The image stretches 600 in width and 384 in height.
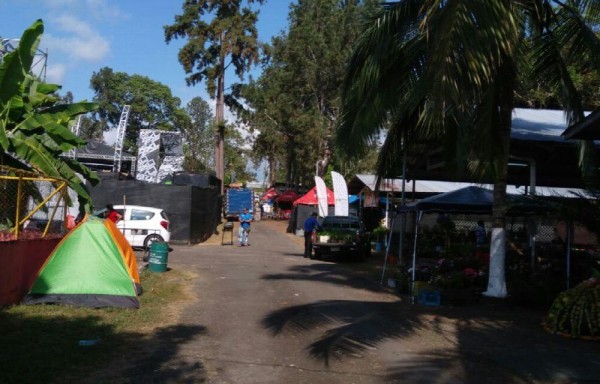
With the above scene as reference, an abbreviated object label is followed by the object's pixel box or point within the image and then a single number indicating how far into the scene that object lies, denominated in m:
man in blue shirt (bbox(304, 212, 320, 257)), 21.69
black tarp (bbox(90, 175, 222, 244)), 25.56
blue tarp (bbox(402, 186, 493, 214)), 13.22
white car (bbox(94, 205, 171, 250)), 21.25
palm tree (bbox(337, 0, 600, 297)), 9.91
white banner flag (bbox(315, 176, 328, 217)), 29.73
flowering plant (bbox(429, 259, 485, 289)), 12.13
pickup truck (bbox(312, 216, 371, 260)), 20.89
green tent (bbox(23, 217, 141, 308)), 10.09
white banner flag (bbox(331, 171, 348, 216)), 28.81
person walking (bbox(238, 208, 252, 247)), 25.59
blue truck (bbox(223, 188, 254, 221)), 46.09
